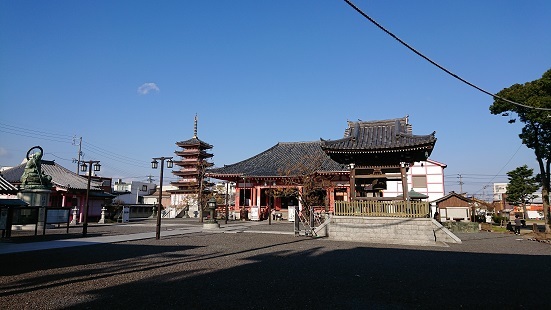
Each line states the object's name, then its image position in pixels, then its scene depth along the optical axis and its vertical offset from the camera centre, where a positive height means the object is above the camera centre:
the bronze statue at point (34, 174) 21.78 +1.38
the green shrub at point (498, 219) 33.08 -2.04
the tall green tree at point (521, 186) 38.31 +1.56
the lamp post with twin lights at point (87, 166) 17.23 +1.69
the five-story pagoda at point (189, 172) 45.09 +3.63
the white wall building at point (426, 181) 41.94 +2.27
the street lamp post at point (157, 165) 16.23 +1.63
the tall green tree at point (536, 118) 22.17 +5.77
